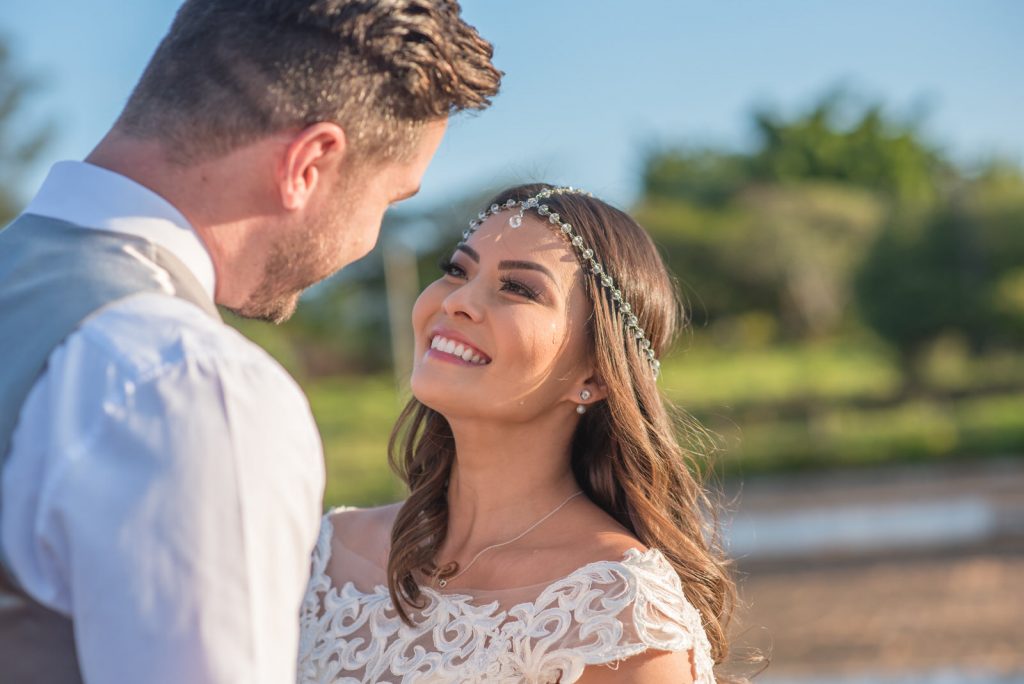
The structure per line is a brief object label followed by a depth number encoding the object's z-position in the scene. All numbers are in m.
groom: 0.99
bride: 1.67
